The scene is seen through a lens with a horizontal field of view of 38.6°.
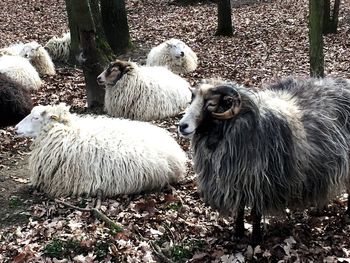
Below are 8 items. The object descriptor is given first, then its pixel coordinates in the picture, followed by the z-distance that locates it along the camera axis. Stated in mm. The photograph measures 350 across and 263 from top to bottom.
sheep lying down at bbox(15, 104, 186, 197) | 6793
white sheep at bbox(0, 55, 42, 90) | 12227
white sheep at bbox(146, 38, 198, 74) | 12977
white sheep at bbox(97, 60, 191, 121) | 9719
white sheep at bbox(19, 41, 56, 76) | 14016
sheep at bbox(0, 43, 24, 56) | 13891
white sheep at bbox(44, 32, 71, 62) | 15828
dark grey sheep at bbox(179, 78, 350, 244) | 4941
